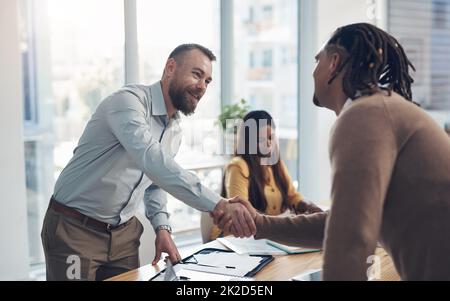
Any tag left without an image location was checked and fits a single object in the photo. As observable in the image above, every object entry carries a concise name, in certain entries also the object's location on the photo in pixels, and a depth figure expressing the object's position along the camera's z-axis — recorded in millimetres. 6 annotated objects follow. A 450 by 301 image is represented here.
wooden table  1804
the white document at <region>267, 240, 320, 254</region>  2105
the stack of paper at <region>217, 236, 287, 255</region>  2086
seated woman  2955
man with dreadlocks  1027
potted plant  4391
